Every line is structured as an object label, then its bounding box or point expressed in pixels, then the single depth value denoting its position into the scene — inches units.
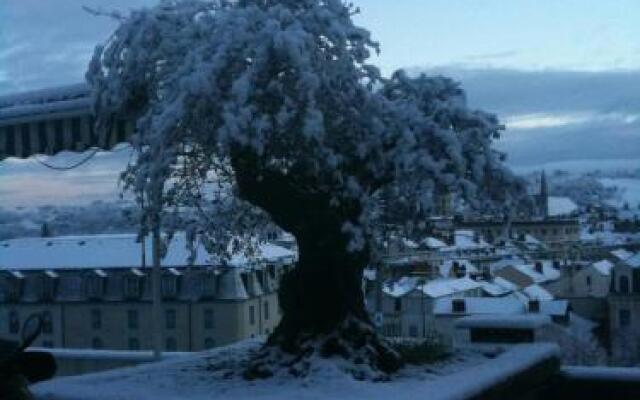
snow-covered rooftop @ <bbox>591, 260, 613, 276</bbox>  1812.7
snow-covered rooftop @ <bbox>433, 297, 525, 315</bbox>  1295.5
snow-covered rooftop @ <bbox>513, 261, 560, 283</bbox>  1991.9
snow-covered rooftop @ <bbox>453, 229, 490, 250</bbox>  2063.6
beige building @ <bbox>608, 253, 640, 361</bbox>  1205.1
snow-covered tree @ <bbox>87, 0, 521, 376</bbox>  204.7
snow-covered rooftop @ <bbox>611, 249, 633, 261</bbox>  2125.2
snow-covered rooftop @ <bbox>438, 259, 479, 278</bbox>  1711.9
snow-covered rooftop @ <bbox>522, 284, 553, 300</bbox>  1622.8
